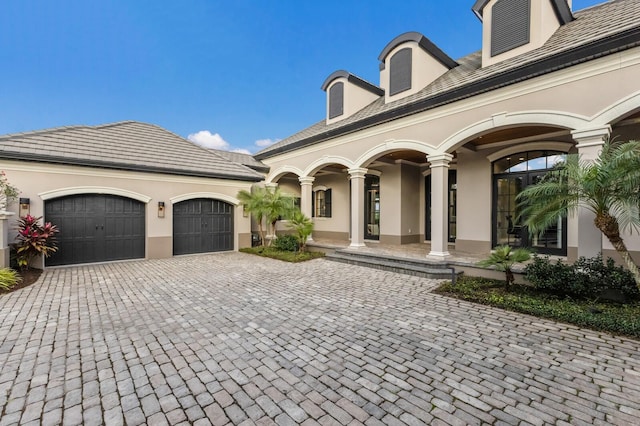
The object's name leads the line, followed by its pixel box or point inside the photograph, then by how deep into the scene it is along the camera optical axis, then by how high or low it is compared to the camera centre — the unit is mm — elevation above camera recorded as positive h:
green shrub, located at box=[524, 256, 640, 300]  4852 -1260
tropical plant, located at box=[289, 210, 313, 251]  10793 -486
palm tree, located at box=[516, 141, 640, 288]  4336 +329
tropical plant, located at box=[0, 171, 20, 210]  7523 +602
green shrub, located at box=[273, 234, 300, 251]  11617 -1295
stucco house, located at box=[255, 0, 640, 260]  5590 +2410
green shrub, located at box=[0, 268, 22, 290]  6172 -1556
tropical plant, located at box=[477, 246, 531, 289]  5728 -998
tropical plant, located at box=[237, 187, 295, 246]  11180 +319
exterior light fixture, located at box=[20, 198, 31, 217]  8195 +234
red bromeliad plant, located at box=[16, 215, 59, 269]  7637 -721
